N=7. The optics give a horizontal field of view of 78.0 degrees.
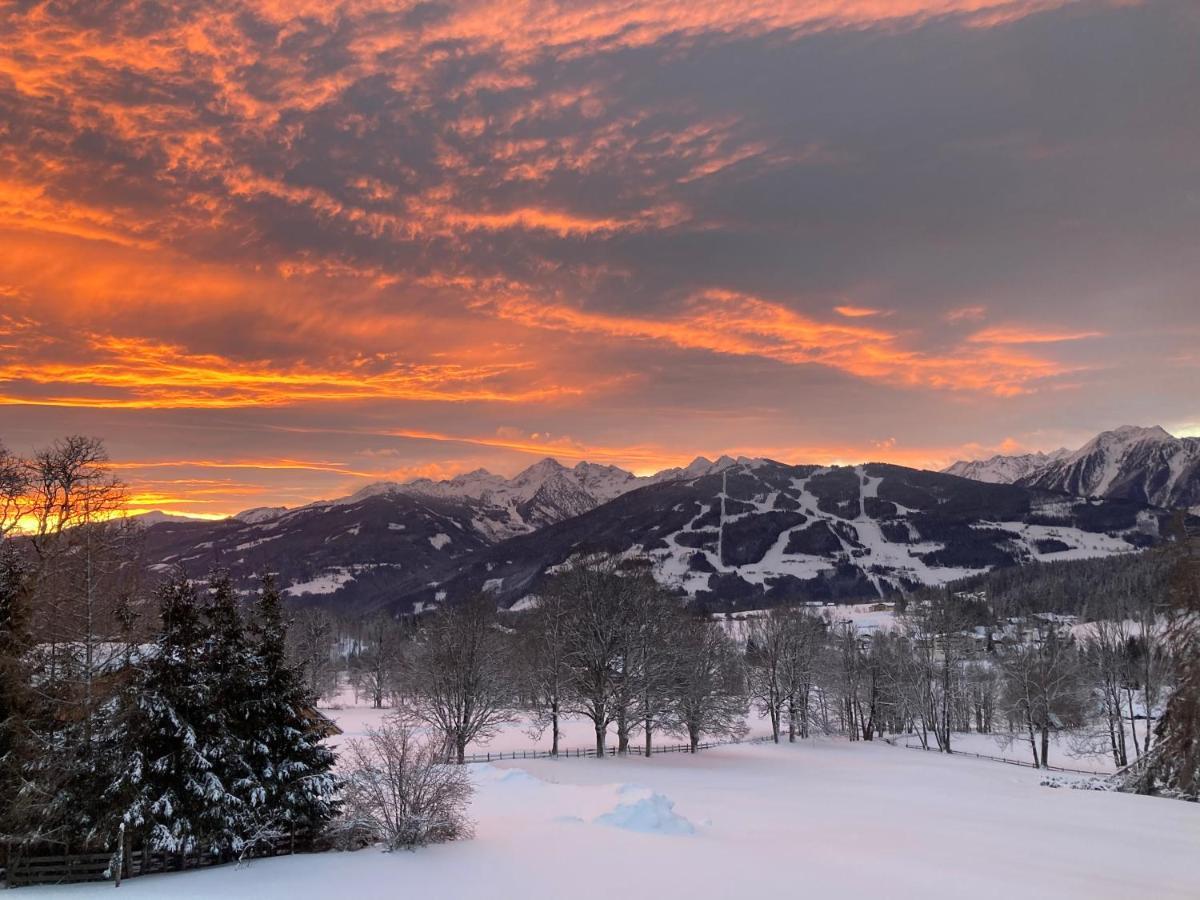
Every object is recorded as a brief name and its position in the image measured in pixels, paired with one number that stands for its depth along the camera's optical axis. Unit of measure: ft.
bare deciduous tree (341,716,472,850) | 93.71
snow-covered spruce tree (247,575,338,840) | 93.50
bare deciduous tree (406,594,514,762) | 186.60
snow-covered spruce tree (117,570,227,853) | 84.33
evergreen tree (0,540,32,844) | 80.48
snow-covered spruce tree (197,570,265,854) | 88.22
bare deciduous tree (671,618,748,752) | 205.05
